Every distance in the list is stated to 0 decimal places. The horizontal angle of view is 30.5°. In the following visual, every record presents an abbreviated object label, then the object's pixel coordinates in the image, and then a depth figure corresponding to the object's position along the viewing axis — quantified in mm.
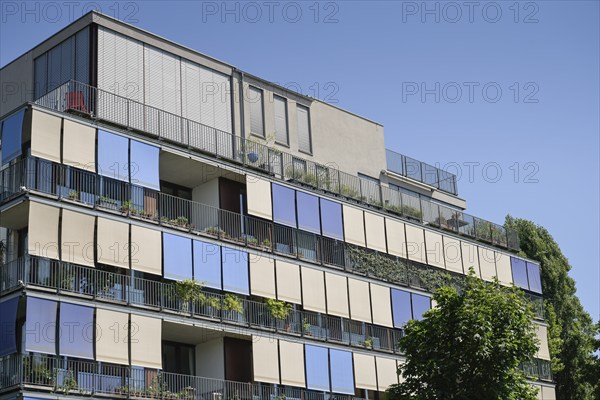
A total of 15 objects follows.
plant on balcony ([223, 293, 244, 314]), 43781
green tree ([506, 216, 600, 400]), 71619
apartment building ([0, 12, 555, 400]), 38406
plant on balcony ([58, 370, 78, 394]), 36719
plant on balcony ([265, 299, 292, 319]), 45562
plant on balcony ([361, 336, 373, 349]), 49466
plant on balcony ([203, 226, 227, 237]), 44469
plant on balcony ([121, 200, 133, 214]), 41125
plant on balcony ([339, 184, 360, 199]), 51688
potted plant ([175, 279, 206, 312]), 42250
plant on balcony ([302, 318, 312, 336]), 46781
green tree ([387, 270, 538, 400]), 40000
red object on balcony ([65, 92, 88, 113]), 41500
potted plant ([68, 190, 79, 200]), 39500
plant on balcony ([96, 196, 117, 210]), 40469
